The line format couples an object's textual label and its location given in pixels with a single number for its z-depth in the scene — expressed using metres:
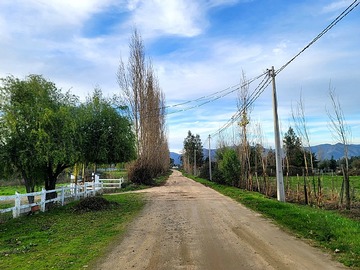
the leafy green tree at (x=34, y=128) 13.59
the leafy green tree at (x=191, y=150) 94.81
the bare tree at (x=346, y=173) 13.32
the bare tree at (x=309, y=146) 16.37
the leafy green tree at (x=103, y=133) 17.88
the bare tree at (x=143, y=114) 34.72
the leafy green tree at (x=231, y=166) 28.92
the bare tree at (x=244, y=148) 26.87
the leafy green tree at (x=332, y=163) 60.10
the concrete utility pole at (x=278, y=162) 16.42
